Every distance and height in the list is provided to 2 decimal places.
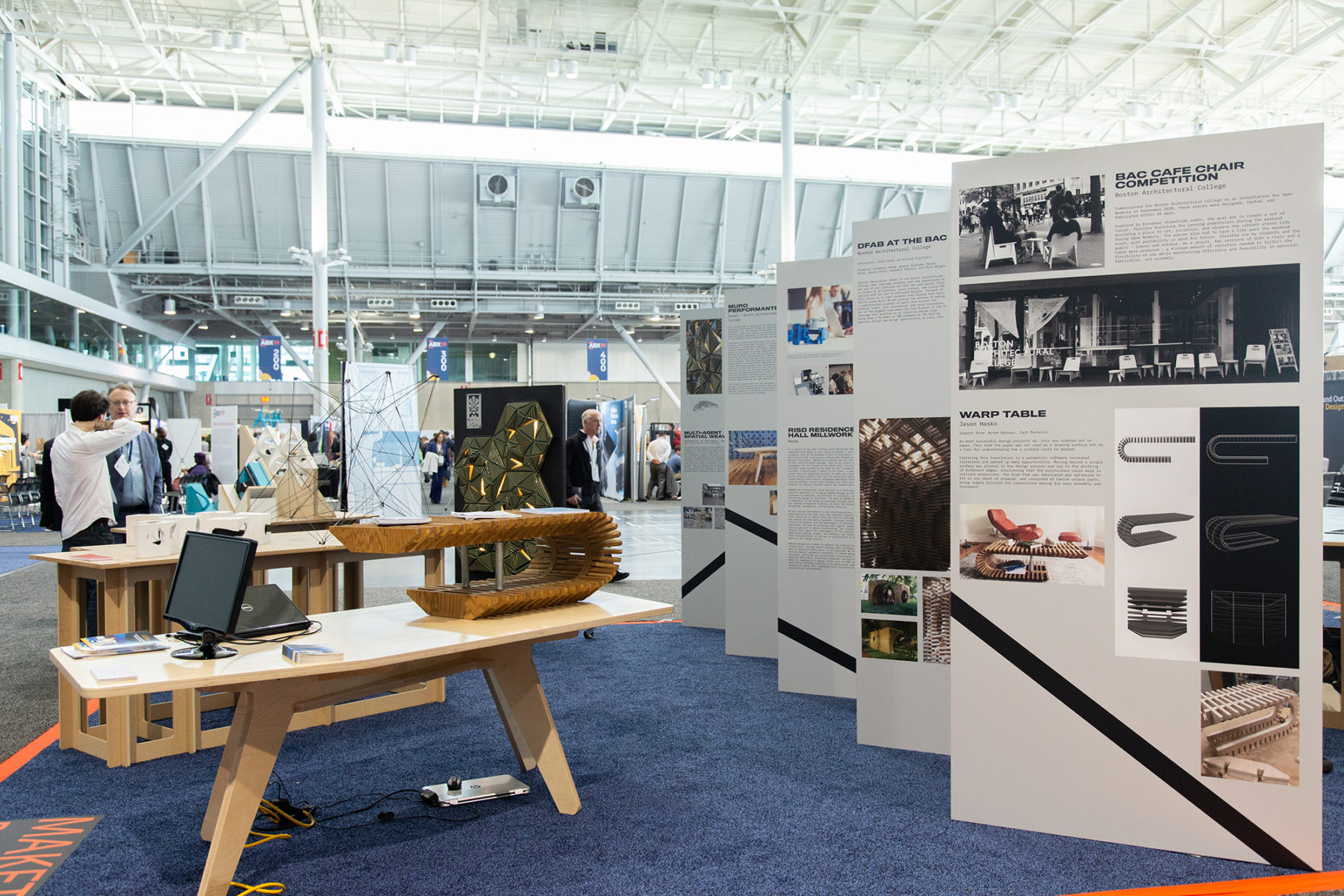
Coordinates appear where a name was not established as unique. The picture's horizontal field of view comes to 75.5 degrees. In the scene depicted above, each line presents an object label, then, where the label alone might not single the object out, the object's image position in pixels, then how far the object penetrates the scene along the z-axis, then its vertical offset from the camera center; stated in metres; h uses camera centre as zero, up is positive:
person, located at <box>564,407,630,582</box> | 7.20 -0.25
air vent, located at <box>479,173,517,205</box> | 18.09 +5.34
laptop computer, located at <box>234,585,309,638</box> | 2.53 -0.51
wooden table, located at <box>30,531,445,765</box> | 3.43 -0.74
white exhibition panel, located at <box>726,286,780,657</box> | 5.09 -0.32
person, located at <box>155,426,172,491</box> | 10.89 -0.04
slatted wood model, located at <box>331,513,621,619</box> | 2.61 -0.39
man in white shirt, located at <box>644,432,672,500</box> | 16.66 -0.43
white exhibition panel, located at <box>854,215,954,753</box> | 3.47 -0.15
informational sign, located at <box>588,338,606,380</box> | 18.66 +1.79
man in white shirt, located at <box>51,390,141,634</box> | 4.43 -0.14
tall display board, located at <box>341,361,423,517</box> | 8.47 -0.09
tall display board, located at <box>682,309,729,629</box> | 5.85 -0.18
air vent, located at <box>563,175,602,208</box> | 18.36 +5.36
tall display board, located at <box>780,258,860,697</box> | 4.23 -0.16
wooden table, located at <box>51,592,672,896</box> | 2.15 -0.69
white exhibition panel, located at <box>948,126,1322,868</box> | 2.54 -0.16
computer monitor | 2.25 -0.39
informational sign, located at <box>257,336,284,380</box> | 16.72 +1.70
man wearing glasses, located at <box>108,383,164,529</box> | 5.37 -0.20
